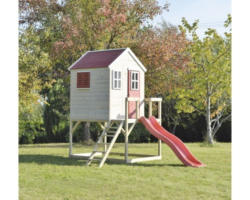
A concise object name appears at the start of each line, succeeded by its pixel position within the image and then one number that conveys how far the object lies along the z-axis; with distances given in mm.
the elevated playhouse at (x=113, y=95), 11422
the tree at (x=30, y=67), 15320
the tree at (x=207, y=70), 17516
